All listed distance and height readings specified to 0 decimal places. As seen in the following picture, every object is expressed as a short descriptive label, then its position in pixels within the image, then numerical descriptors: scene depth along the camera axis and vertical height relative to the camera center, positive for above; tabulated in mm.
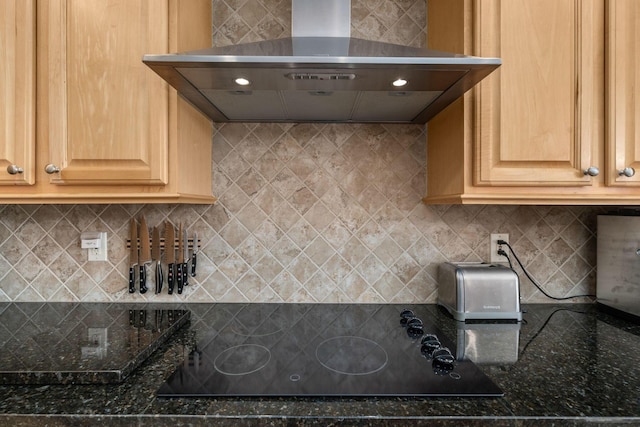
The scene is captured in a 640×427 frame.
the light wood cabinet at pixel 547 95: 1065 +372
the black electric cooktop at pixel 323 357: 791 -406
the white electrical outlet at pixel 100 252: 1418 -162
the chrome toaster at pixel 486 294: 1234 -295
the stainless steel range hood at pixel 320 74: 898 +392
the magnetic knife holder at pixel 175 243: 1395 -124
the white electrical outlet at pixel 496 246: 1434 -139
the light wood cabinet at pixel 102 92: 1052 +373
